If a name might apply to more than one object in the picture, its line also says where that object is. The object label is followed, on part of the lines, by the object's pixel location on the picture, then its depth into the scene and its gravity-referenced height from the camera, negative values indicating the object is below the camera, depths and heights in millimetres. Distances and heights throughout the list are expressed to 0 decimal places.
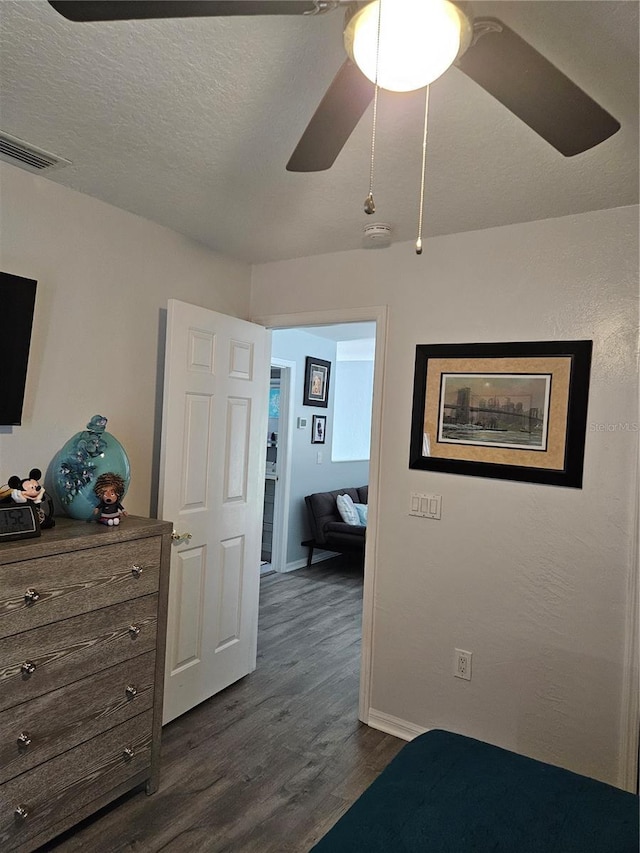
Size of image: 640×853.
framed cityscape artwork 2346 +129
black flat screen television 2061 +272
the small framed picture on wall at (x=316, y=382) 5766 +490
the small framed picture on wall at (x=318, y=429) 5977 -9
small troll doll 2145 -324
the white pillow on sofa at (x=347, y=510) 5801 -854
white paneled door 2682 -364
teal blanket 1323 -966
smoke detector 2592 +950
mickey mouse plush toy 1925 -285
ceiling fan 969 +726
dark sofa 5477 -1008
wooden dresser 1766 -903
